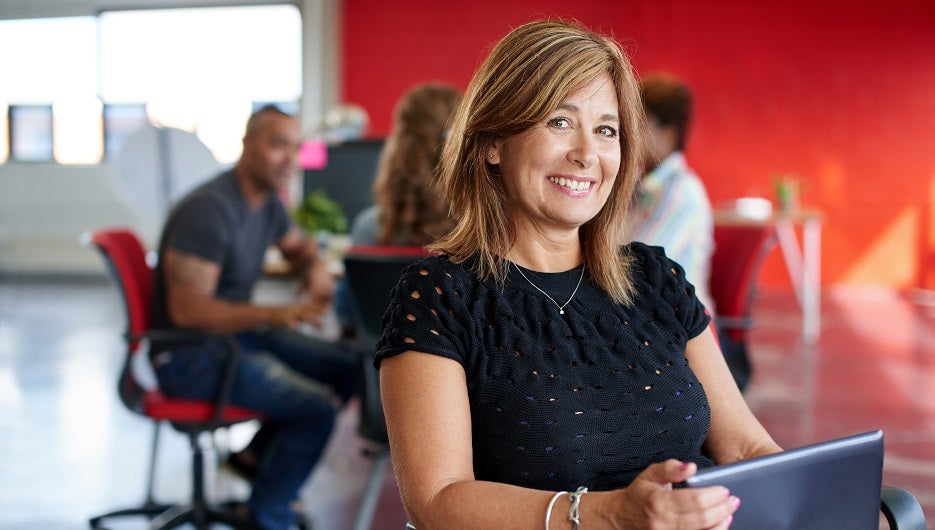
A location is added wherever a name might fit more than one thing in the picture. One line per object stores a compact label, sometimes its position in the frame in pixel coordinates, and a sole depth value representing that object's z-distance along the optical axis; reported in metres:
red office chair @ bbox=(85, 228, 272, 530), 2.81
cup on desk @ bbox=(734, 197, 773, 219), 9.02
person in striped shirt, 3.08
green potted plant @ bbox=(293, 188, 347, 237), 4.25
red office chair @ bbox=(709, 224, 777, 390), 3.21
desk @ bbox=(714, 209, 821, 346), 7.24
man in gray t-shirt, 2.88
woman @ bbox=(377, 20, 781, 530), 1.29
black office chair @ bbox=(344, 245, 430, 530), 2.62
